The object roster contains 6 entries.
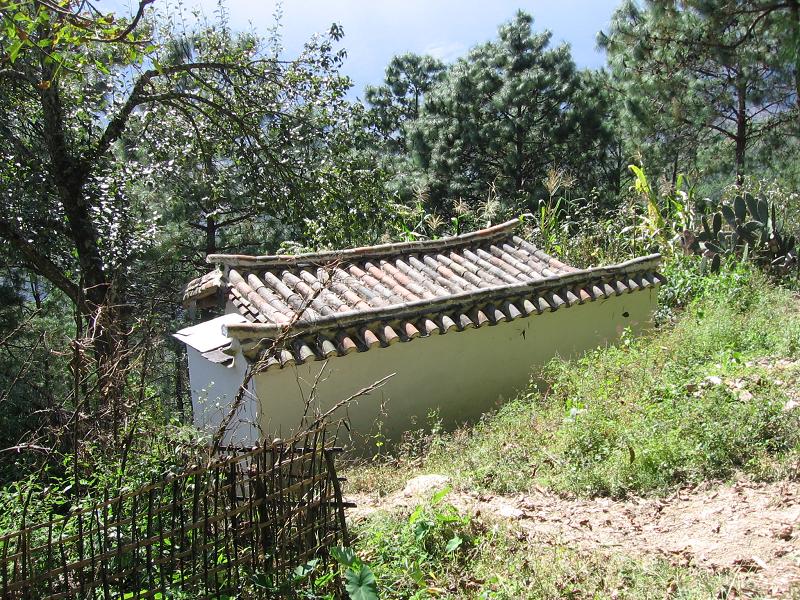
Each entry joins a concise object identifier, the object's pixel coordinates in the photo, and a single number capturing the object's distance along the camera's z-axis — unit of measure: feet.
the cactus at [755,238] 34.14
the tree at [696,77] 43.93
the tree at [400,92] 78.95
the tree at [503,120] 65.10
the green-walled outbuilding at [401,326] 23.03
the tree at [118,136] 31.50
